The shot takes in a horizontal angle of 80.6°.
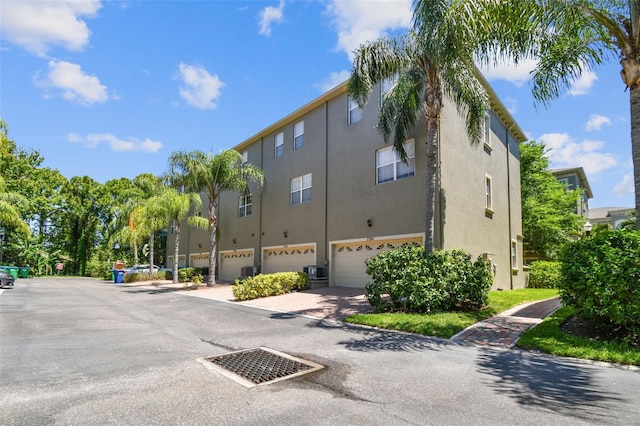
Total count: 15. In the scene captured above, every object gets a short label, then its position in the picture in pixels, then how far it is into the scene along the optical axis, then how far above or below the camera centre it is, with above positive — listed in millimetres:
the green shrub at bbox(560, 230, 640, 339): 6934 -603
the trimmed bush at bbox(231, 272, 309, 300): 15438 -1715
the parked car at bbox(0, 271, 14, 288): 22267 -2208
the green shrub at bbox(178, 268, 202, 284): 26922 -2093
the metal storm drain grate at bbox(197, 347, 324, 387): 5285 -1867
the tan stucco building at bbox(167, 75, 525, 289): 15852 +2572
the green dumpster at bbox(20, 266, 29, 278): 36438 -2797
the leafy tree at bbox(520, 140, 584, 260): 25719 +2858
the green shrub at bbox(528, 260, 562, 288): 22969 -1625
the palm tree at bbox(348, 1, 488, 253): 10312 +5479
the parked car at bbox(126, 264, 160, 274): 31484 -2193
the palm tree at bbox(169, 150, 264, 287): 21359 +4126
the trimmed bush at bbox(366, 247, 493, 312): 10719 -1006
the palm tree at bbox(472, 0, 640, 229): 8633 +5377
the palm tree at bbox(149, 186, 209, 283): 23562 +2509
